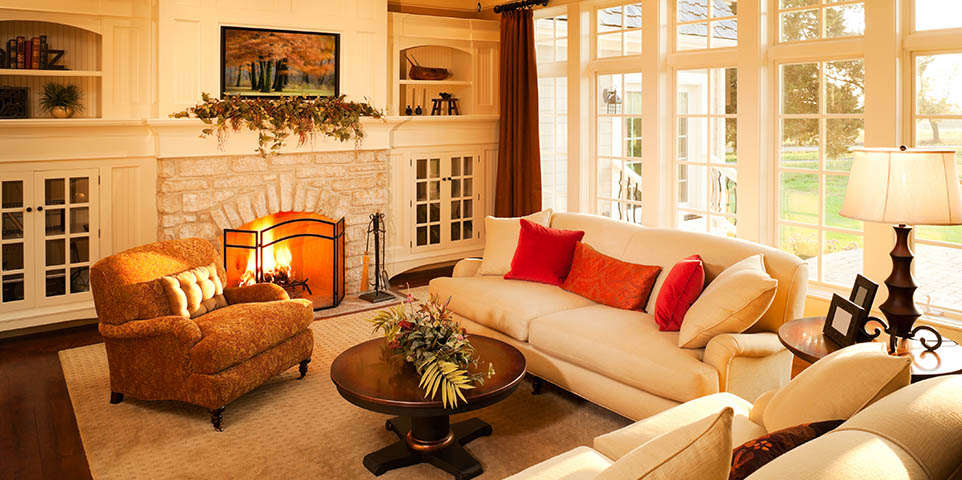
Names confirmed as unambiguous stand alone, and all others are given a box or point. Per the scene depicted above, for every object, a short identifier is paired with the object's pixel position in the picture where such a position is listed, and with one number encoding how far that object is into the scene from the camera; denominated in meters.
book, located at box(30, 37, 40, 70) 5.32
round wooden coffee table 3.11
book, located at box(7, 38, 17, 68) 5.28
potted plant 5.41
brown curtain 7.02
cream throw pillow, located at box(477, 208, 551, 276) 5.04
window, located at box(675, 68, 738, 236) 5.49
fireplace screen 5.86
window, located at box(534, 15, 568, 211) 7.04
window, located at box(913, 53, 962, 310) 4.18
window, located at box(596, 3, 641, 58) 6.23
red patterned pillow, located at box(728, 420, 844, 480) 1.85
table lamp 2.77
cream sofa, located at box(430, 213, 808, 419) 3.36
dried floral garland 5.58
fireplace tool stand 6.43
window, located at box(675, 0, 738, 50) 5.40
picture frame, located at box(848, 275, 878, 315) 3.04
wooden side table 2.70
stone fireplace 5.58
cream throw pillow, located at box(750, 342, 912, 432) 2.03
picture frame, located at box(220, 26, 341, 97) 5.75
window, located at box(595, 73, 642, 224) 6.32
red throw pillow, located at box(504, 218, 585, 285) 4.73
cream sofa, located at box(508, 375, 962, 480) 1.41
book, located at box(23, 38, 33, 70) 5.29
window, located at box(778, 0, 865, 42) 4.61
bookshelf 5.40
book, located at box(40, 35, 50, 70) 5.38
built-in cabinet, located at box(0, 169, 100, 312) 5.19
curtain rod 6.89
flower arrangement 3.13
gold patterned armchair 3.76
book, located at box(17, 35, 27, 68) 5.27
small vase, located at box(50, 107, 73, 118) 5.40
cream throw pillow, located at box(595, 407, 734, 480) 1.47
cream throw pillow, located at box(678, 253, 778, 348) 3.33
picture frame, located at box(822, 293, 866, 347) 2.95
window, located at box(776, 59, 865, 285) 4.70
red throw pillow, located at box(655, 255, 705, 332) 3.70
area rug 3.34
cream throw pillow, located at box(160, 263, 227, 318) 3.97
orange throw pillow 4.14
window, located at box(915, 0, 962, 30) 4.14
